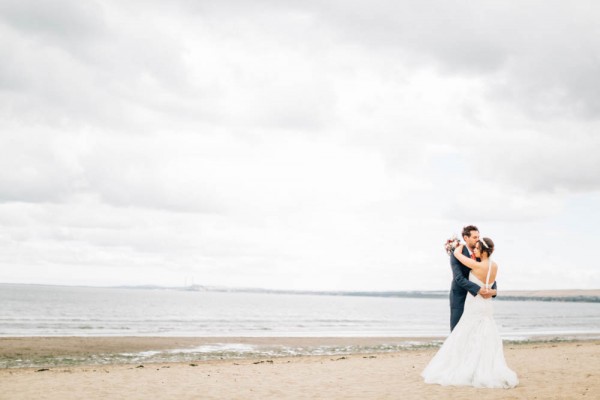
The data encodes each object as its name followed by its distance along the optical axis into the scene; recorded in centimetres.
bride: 900
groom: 900
